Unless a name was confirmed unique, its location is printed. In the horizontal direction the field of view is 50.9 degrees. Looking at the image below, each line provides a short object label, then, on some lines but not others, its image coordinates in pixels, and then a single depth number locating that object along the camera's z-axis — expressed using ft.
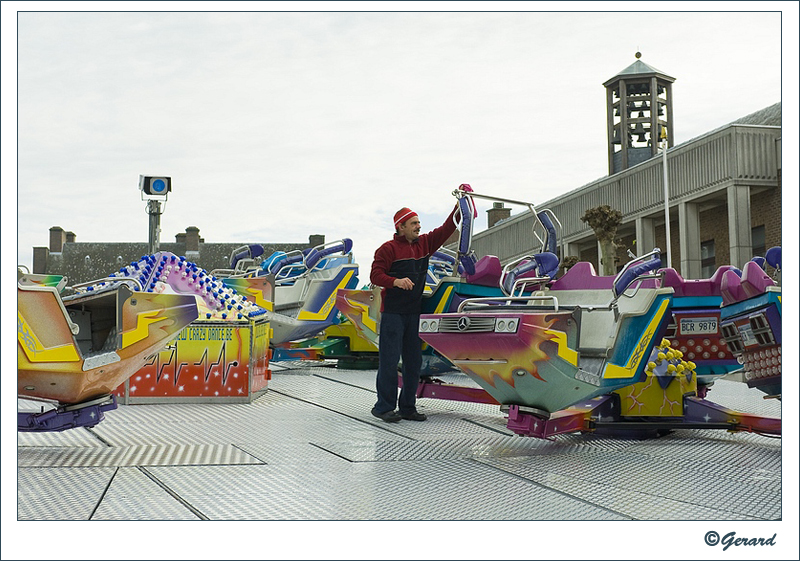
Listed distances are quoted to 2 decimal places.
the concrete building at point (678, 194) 52.75
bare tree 61.00
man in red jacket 19.35
